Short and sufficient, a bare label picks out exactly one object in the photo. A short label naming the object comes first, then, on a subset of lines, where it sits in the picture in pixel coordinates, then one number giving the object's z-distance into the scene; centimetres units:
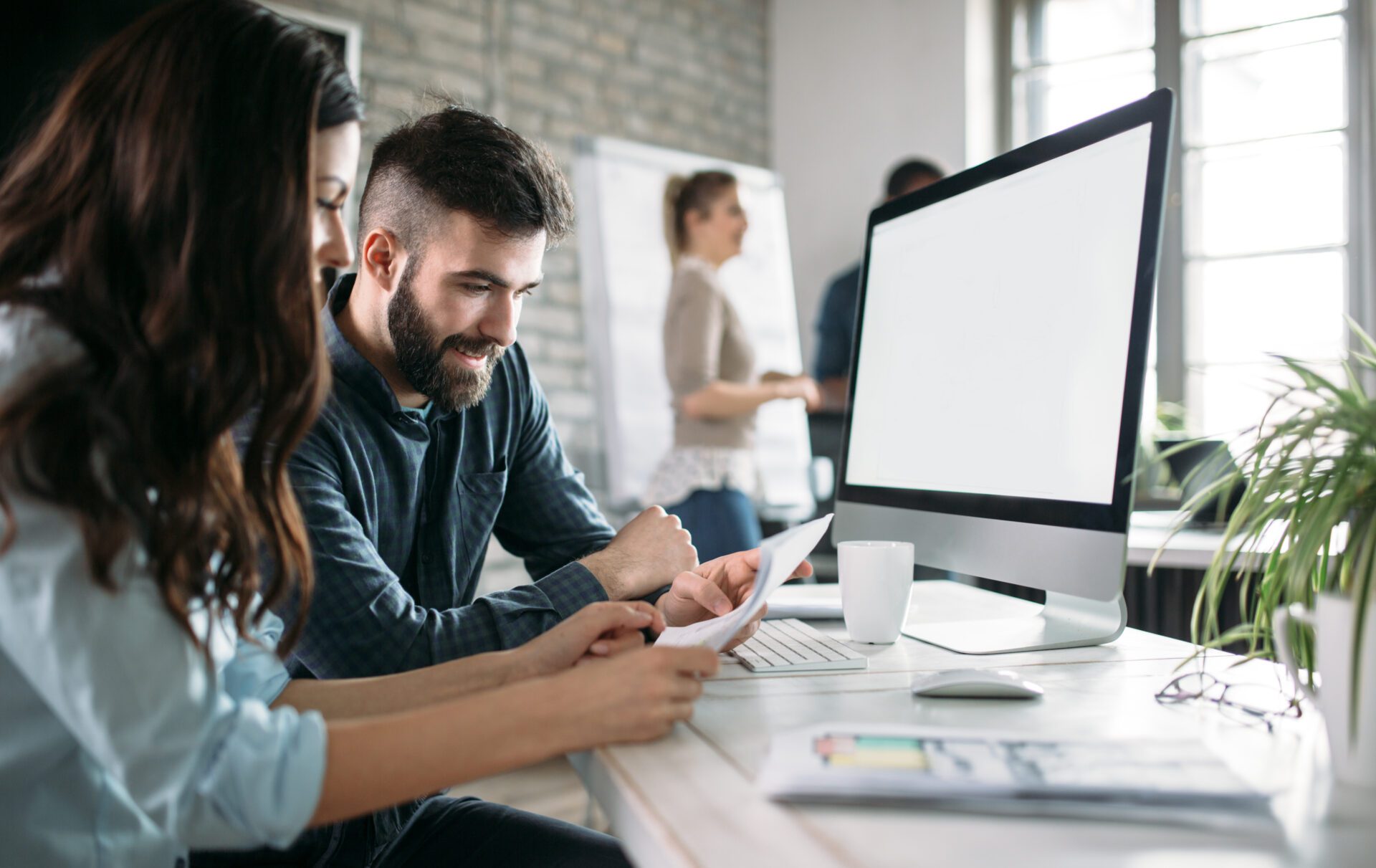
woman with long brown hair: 55
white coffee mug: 98
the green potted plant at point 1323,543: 56
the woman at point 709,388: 259
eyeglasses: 71
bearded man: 100
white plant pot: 56
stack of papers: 52
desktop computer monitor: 84
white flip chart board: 313
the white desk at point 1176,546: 148
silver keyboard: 88
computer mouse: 75
